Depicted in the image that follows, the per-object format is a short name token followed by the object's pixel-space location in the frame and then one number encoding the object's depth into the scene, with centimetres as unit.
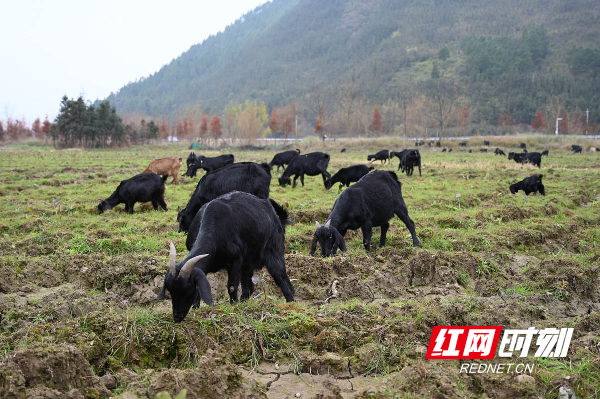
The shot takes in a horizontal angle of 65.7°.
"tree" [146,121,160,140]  8125
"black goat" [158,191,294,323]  502
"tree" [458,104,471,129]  9708
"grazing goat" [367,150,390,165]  3224
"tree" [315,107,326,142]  8151
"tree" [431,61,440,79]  13104
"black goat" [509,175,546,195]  1717
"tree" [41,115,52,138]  7915
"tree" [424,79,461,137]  10112
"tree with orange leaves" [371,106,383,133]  9738
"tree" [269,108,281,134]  9769
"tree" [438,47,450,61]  14862
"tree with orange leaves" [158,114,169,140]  10269
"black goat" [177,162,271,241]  980
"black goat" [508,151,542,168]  3121
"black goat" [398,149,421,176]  2519
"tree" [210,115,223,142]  10144
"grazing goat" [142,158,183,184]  2261
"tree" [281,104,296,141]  9375
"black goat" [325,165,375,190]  1906
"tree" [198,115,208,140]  9875
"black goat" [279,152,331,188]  2119
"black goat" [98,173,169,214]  1442
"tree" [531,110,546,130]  9512
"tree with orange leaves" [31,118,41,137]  9357
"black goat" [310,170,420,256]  893
